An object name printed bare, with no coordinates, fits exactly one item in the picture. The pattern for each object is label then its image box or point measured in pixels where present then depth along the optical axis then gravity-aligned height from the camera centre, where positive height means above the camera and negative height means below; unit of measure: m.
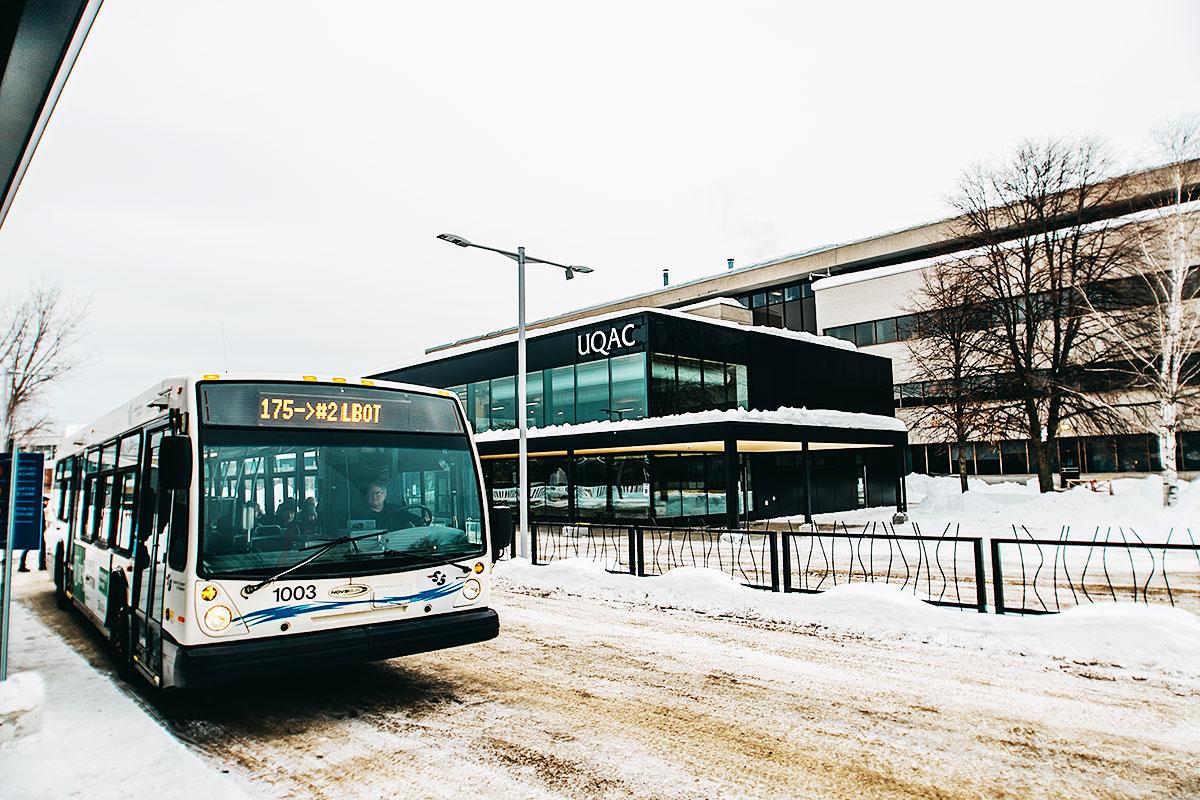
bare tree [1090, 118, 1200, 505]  24.67 +5.94
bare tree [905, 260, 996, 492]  32.56 +4.69
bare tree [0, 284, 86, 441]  37.53 +6.55
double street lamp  18.25 +2.59
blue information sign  6.88 -0.16
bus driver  6.52 -0.31
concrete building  38.69 +10.48
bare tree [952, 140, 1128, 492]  29.61 +7.68
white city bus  5.70 -0.43
